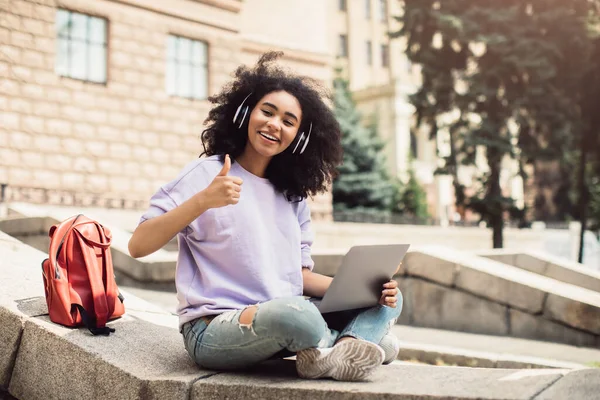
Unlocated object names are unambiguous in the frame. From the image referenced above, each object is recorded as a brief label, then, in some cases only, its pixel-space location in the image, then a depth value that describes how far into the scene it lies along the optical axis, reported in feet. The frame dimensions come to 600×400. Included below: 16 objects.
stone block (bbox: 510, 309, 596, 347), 19.34
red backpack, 10.48
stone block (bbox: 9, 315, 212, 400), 9.01
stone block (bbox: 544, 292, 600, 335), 19.01
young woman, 8.43
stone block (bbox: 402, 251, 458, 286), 21.24
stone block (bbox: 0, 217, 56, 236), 26.99
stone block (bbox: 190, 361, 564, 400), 7.30
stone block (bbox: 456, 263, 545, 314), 20.02
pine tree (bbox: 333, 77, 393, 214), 80.12
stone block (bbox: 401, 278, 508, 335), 20.83
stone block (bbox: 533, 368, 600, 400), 7.16
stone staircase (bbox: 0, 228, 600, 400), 7.70
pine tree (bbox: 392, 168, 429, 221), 100.83
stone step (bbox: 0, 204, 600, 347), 19.40
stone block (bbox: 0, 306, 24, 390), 10.98
